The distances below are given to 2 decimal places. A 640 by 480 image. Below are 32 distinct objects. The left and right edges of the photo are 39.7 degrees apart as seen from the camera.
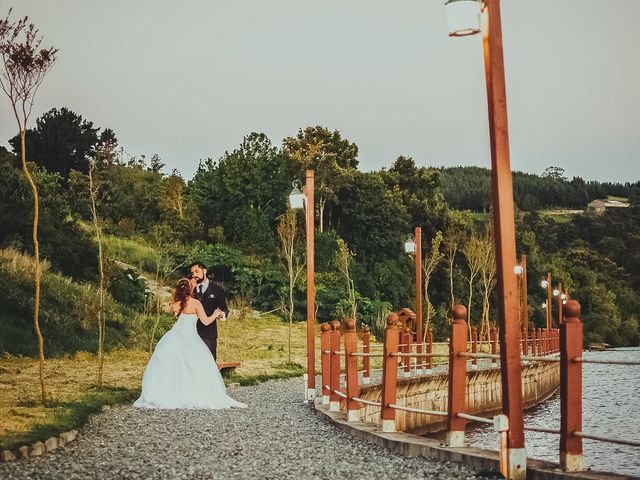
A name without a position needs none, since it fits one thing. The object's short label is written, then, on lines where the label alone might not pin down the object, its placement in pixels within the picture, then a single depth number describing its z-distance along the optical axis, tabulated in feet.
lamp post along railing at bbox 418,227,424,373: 86.28
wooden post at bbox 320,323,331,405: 46.16
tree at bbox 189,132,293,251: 155.74
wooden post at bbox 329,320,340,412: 43.98
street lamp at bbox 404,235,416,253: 84.79
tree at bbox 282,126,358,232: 173.58
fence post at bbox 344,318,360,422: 38.27
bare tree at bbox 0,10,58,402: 43.32
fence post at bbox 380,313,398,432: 32.68
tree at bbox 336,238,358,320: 129.99
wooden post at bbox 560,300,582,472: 21.03
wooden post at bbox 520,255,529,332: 144.69
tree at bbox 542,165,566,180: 508.53
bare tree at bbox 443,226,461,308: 161.68
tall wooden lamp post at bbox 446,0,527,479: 22.76
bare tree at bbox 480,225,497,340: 166.51
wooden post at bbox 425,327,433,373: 87.95
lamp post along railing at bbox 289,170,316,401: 53.93
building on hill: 432.33
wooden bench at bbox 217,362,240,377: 64.69
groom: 48.24
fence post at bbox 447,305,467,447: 26.40
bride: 44.83
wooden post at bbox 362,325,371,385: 69.23
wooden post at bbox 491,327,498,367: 110.93
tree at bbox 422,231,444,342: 147.02
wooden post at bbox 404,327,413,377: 79.92
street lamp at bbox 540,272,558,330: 167.52
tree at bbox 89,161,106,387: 50.70
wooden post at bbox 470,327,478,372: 95.61
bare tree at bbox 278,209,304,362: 103.60
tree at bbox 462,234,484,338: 167.02
